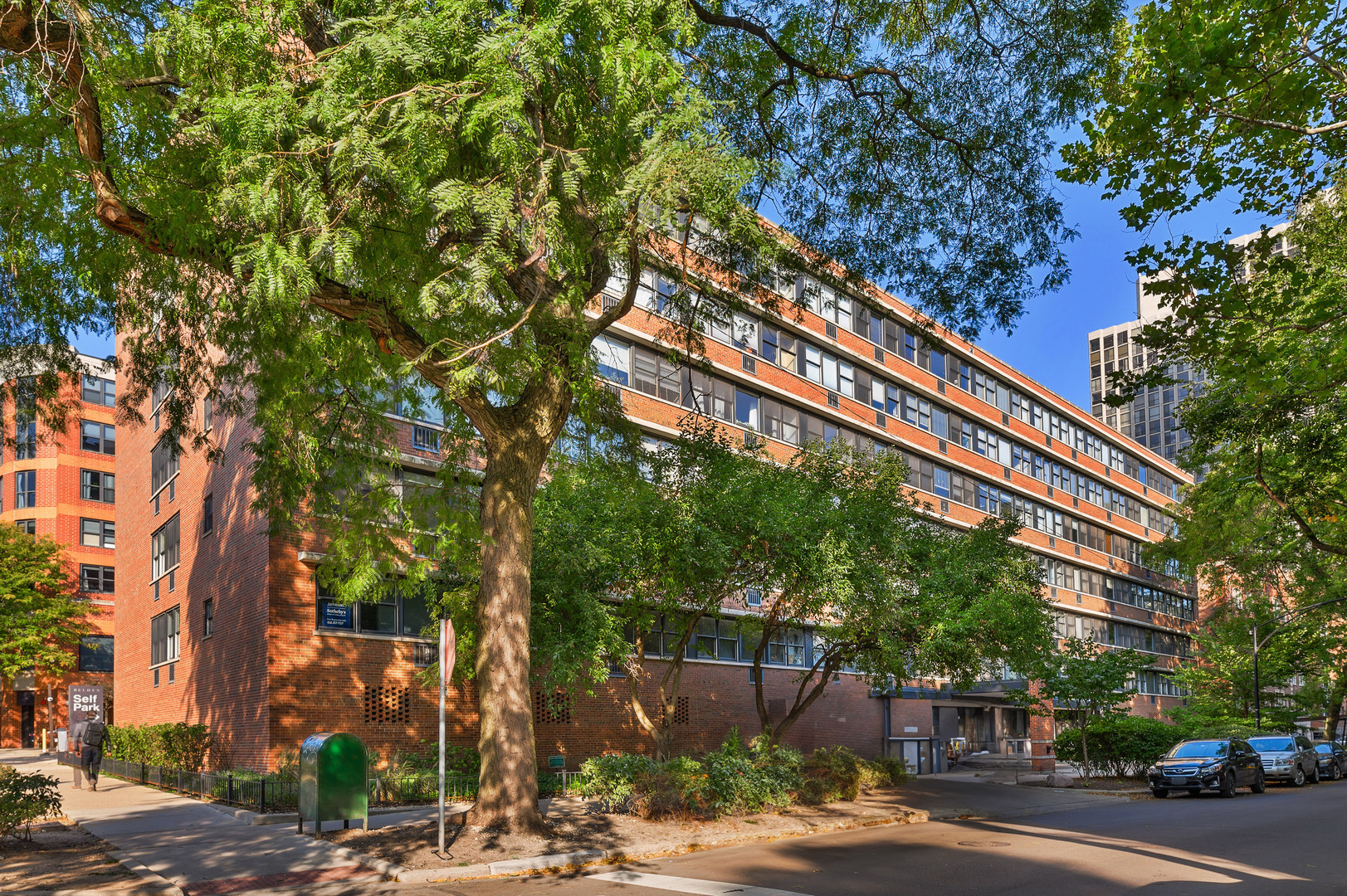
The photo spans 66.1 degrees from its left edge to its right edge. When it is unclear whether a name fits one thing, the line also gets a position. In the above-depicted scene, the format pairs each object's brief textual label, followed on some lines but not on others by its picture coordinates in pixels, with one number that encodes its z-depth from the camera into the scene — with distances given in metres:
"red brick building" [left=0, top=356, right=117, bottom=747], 48.31
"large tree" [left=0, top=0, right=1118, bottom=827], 9.52
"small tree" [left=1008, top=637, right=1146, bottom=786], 28.69
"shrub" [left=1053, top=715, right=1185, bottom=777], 30.67
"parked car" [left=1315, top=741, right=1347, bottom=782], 33.91
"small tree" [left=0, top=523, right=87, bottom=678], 44.31
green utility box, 14.20
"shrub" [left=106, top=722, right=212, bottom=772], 24.94
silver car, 29.89
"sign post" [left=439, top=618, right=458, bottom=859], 12.36
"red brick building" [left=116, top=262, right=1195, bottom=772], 22.78
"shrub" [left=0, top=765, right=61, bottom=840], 13.09
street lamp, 36.62
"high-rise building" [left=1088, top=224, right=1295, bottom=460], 123.75
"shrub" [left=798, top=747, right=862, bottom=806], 19.77
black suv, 24.97
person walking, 23.56
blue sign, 23.00
